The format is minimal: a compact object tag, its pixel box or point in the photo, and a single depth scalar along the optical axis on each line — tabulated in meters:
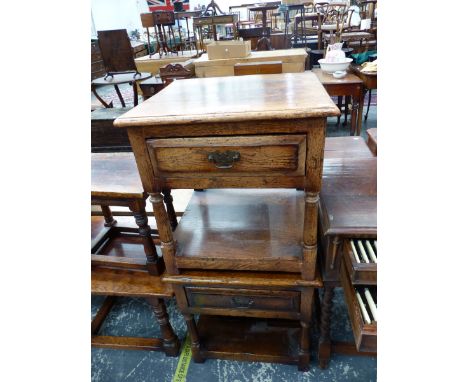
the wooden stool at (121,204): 1.01
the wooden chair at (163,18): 4.03
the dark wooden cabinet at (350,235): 0.72
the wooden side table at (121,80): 3.05
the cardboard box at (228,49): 3.00
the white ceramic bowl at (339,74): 2.30
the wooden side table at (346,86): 2.19
